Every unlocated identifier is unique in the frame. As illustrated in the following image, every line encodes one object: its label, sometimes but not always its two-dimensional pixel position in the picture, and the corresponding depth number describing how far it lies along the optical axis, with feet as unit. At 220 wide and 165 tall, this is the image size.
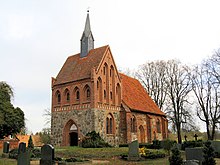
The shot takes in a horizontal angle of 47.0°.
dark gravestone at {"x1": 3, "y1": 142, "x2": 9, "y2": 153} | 73.26
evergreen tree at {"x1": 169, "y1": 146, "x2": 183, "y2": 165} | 42.01
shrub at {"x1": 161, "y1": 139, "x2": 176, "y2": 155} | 65.82
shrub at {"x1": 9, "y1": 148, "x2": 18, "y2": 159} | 61.37
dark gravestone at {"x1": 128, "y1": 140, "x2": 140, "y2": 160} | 58.90
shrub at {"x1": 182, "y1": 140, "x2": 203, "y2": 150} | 79.61
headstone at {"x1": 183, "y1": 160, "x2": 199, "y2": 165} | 28.38
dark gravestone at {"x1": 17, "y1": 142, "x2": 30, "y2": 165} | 41.23
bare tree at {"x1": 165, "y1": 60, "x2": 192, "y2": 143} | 128.77
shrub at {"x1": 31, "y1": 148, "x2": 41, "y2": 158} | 62.48
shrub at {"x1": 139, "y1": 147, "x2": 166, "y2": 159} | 60.85
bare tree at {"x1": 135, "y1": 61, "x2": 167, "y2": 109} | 139.85
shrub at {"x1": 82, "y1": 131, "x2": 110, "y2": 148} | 80.93
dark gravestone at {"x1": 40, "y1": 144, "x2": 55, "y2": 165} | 38.14
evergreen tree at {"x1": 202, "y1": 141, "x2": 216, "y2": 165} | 41.27
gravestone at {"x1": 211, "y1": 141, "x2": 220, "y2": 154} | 70.49
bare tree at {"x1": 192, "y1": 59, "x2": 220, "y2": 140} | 107.24
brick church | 90.53
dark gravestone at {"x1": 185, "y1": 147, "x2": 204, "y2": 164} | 42.88
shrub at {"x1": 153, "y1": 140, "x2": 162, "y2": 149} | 87.40
